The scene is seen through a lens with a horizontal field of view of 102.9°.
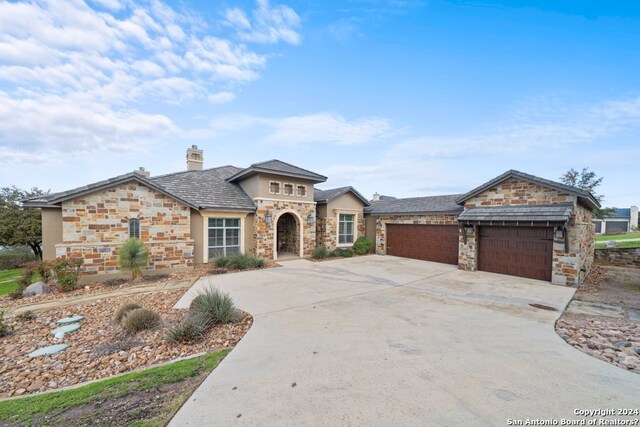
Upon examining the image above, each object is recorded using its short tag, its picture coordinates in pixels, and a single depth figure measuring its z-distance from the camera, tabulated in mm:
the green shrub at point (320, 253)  14859
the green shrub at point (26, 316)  6145
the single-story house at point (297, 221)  9352
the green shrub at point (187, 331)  4715
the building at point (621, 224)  43469
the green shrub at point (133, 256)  9172
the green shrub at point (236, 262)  11648
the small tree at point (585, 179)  20000
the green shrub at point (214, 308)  5488
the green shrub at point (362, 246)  16578
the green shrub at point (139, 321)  5262
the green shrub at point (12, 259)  21969
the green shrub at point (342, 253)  15644
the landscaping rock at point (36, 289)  8367
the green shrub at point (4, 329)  5426
